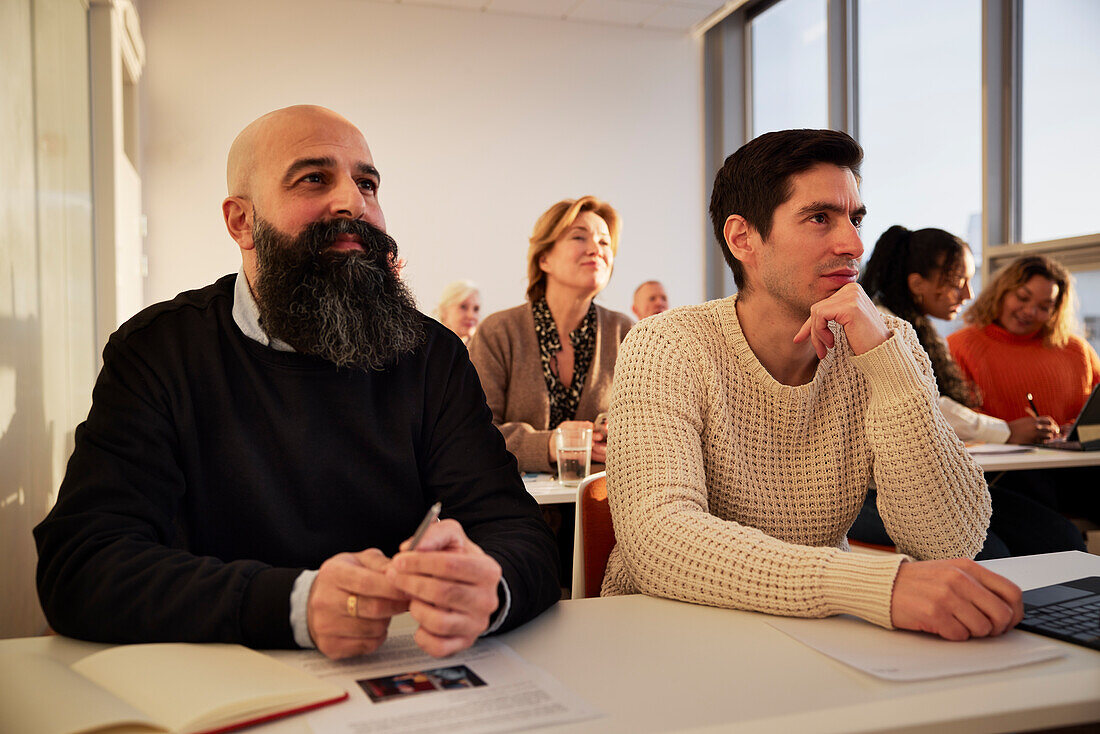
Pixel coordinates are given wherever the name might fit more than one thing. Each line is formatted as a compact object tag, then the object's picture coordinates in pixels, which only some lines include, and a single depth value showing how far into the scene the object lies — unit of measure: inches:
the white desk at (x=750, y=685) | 31.4
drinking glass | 97.2
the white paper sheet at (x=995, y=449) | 120.1
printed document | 30.8
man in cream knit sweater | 51.2
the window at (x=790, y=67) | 245.0
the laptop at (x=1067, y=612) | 39.3
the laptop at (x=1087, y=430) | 122.7
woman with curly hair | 146.6
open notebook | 30.3
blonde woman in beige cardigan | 120.2
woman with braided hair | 131.9
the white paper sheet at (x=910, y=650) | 35.7
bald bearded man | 38.4
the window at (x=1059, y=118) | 169.3
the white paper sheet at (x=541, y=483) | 93.7
